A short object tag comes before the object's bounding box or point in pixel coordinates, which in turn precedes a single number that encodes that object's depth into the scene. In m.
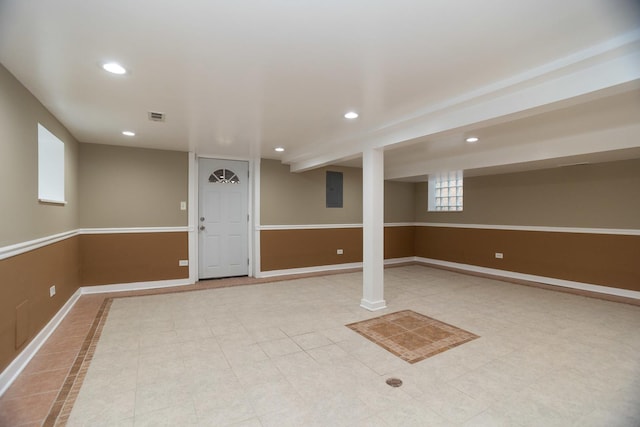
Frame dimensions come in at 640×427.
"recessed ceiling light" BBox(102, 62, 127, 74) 2.22
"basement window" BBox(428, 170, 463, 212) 7.05
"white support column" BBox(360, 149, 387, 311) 4.00
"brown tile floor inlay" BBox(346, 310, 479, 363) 2.84
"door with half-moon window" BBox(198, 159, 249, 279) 5.58
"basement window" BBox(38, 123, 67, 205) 3.23
